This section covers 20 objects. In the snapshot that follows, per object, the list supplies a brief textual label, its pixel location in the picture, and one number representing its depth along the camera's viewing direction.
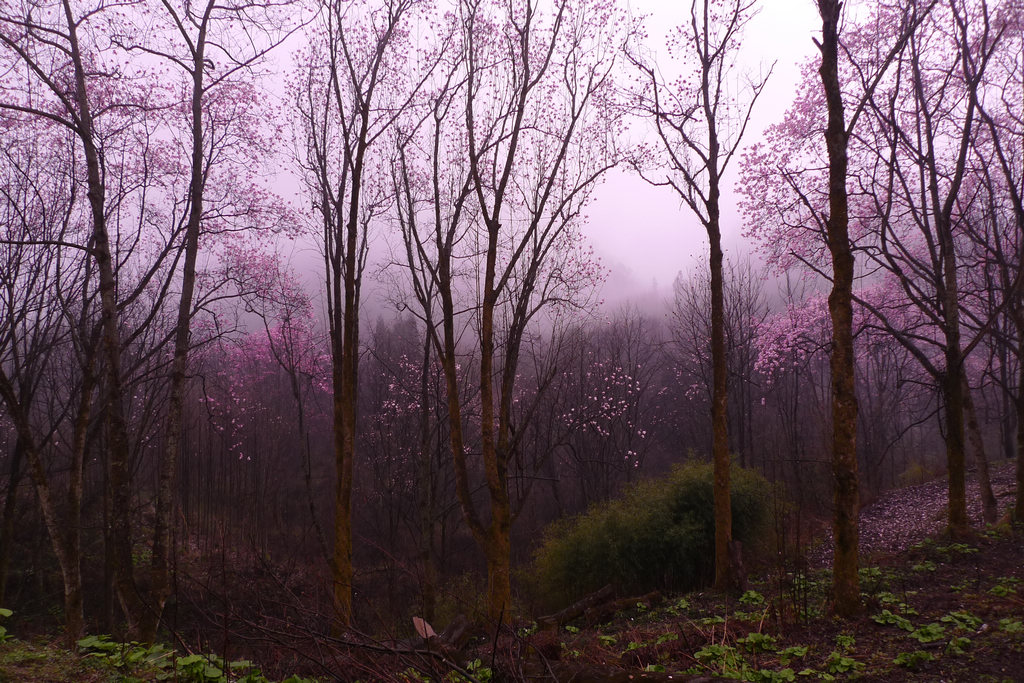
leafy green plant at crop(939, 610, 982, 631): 4.62
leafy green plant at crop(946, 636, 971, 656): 4.04
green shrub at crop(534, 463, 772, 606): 11.53
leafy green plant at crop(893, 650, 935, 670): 3.88
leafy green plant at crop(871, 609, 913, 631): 4.78
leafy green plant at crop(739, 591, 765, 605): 7.55
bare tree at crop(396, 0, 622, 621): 7.74
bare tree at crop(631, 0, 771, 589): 9.07
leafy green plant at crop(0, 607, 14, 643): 4.00
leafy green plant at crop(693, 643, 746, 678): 4.20
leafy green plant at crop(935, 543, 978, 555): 8.22
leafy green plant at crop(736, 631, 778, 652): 4.62
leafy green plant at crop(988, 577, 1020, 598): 5.67
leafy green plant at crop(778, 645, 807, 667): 4.31
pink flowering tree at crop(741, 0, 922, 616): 5.16
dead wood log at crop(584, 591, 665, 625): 9.62
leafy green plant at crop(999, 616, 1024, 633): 4.19
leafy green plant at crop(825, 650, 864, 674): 3.95
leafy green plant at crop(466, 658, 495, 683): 4.23
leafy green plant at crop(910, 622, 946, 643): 4.37
